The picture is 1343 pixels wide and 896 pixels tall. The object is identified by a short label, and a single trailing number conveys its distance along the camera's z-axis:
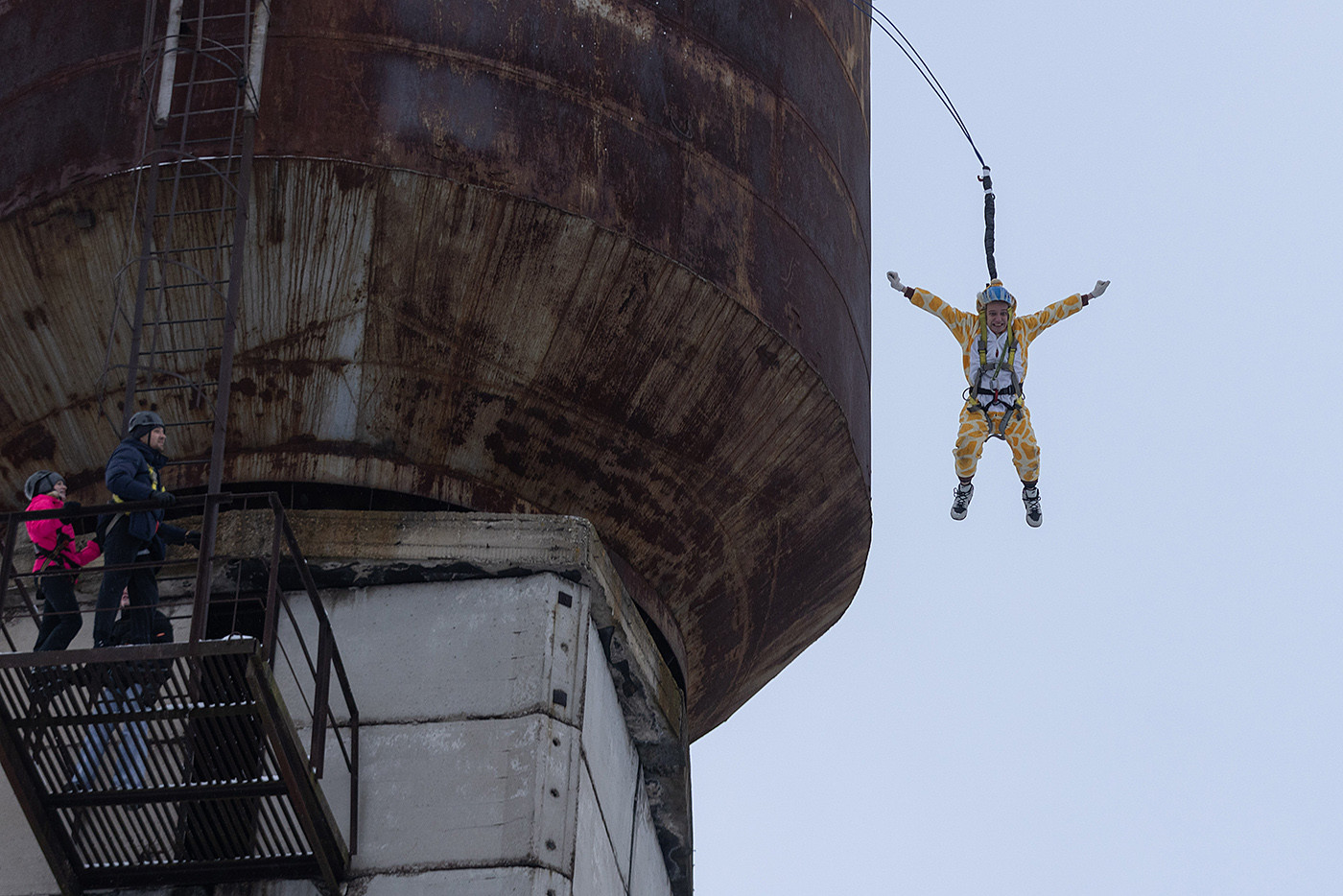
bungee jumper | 29.20
